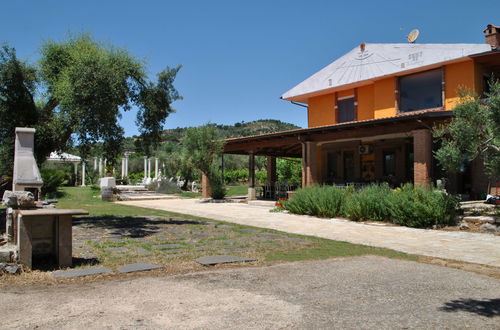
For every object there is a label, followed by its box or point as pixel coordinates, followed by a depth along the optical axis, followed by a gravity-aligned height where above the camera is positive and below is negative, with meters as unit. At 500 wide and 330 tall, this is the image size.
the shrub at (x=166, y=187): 30.48 -0.43
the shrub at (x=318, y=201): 14.42 -0.75
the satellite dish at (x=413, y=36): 20.23 +7.14
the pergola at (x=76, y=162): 35.57 +1.86
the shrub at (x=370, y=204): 12.62 -0.75
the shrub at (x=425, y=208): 11.36 -0.78
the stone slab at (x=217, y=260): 6.30 -1.24
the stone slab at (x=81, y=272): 5.31 -1.20
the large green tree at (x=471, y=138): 10.00 +1.04
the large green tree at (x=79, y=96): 9.91 +2.24
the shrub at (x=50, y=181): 23.84 +0.05
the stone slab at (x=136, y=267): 5.67 -1.22
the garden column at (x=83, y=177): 39.31 +0.40
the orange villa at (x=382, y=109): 15.70 +3.39
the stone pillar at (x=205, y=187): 25.20 -0.36
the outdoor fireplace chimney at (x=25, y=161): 9.05 +0.48
